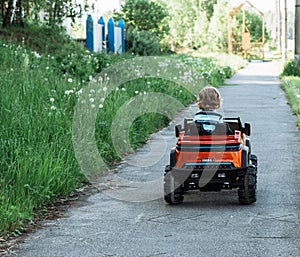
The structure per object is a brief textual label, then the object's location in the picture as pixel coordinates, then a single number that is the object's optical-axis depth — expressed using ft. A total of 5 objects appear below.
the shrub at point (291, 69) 95.39
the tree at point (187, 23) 211.00
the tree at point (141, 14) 147.84
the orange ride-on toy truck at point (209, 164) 22.84
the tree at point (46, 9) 66.22
